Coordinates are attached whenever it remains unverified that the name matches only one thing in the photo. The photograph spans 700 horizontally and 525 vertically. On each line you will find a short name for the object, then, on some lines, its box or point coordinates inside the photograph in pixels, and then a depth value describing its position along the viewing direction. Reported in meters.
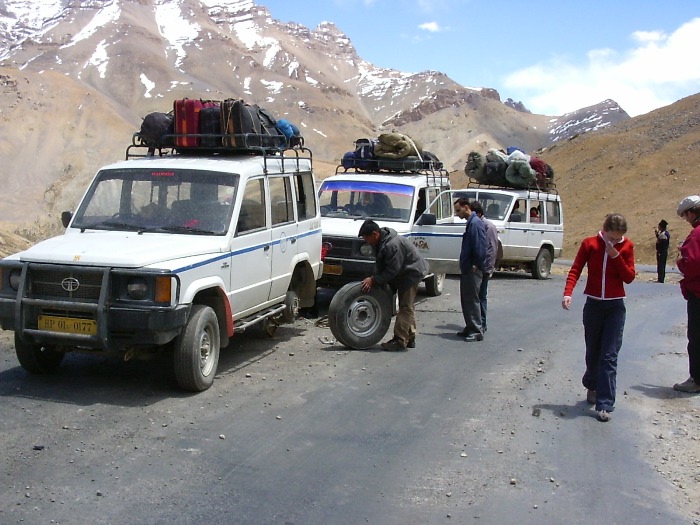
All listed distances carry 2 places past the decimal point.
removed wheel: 9.72
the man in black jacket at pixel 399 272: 9.53
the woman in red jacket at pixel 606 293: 7.26
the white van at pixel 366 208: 12.00
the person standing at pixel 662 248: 21.45
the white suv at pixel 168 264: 6.95
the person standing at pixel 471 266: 10.74
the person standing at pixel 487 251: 10.85
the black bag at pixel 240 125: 9.19
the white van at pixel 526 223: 18.83
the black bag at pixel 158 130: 9.50
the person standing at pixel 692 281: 7.99
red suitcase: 9.36
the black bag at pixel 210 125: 9.34
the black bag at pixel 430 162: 14.95
